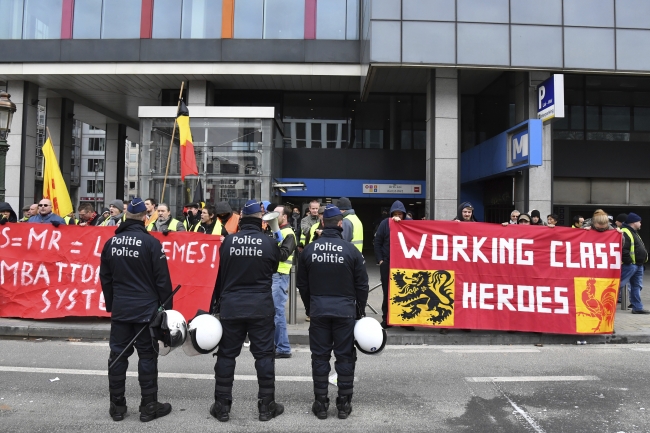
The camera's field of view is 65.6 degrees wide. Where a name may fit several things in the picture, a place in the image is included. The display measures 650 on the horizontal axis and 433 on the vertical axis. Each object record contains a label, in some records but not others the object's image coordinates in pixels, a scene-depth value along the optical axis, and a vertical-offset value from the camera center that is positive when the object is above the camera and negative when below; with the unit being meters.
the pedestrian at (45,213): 8.32 +0.29
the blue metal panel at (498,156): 14.13 +2.79
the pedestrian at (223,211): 4.92 +0.23
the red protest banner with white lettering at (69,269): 7.73 -0.58
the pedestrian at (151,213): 9.03 +0.36
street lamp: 9.50 +2.03
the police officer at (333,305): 4.37 -0.61
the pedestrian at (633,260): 8.98 -0.33
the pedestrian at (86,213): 8.95 +0.32
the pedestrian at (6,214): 8.05 +0.25
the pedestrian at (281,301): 6.29 -0.83
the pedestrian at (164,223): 8.34 +0.16
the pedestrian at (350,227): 7.45 +0.13
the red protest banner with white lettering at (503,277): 7.24 -0.55
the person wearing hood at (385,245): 7.55 -0.13
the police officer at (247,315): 4.25 -0.69
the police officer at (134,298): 4.28 -0.58
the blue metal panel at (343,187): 20.73 +2.00
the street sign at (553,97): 14.42 +4.15
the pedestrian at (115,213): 8.78 +0.34
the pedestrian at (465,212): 7.96 +0.42
